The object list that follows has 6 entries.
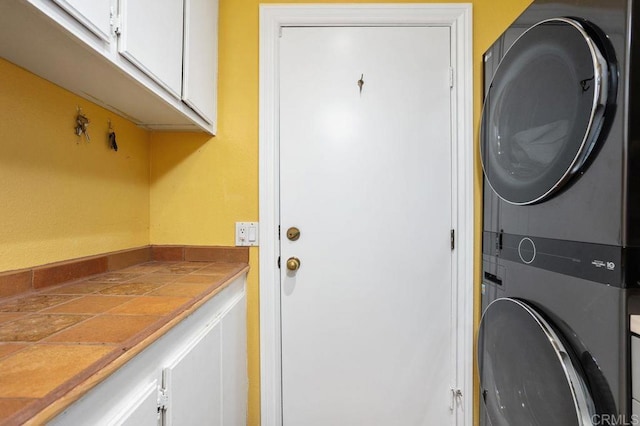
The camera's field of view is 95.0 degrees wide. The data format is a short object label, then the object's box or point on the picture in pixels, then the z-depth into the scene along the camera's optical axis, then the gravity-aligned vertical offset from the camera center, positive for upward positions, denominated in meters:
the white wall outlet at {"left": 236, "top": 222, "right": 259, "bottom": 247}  1.39 -0.12
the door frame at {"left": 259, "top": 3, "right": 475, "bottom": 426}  1.36 +0.26
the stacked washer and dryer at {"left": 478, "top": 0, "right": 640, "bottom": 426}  0.69 -0.01
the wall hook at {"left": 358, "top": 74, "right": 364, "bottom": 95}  1.36 +0.59
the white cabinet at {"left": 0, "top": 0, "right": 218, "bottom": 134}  0.64 +0.40
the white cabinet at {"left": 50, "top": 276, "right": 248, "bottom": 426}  0.52 -0.41
